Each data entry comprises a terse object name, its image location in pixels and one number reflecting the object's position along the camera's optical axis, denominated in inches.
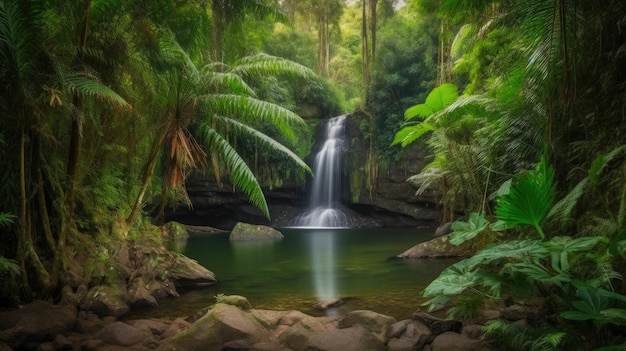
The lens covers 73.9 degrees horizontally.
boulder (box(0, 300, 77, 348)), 145.5
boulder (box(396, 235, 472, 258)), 339.6
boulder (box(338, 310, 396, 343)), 152.4
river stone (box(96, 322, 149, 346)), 147.9
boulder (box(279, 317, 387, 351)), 137.3
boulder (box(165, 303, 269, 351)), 143.9
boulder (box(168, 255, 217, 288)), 253.6
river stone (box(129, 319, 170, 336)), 160.1
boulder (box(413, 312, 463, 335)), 141.3
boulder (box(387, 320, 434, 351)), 137.6
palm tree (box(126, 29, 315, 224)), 245.8
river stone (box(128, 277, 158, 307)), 207.2
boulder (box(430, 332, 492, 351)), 124.2
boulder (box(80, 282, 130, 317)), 189.3
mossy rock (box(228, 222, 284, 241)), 547.8
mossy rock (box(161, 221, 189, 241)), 563.8
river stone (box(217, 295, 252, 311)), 182.7
